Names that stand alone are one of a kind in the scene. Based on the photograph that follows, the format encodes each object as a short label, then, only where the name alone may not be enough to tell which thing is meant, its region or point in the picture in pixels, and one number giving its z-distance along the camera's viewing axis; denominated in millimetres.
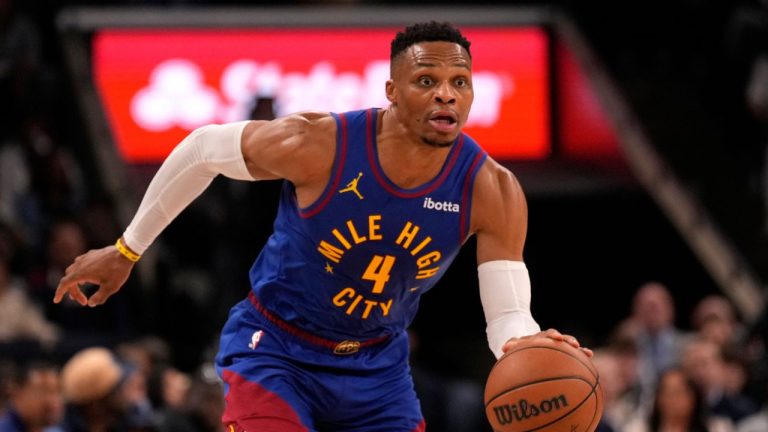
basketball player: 10086
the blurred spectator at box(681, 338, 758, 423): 19437
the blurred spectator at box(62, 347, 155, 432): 15844
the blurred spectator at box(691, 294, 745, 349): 21312
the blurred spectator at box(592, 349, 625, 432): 17259
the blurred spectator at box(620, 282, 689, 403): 21750
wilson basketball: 9484
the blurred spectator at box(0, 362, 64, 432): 15633
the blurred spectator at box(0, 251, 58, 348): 20297
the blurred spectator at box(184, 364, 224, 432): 15992
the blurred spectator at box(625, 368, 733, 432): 17187
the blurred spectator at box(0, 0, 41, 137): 24562
